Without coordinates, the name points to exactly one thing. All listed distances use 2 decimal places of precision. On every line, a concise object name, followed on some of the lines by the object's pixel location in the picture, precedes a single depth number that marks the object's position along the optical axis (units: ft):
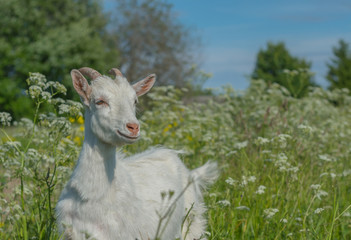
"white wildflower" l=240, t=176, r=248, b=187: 14.47
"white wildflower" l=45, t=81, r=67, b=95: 13.96
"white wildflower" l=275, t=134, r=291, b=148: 16.18
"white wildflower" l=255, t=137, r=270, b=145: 16.72
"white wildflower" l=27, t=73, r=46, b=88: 13.80
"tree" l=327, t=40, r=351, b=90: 144.66
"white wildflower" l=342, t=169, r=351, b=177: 17.72
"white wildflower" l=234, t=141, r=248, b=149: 17.40
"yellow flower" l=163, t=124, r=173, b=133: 26.01
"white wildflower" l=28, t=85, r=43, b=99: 13.10
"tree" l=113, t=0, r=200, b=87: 113.19
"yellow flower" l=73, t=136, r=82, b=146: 25.20
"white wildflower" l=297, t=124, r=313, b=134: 16.23
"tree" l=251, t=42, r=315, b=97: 152.04
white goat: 11.23
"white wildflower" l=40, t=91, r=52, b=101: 13.19
